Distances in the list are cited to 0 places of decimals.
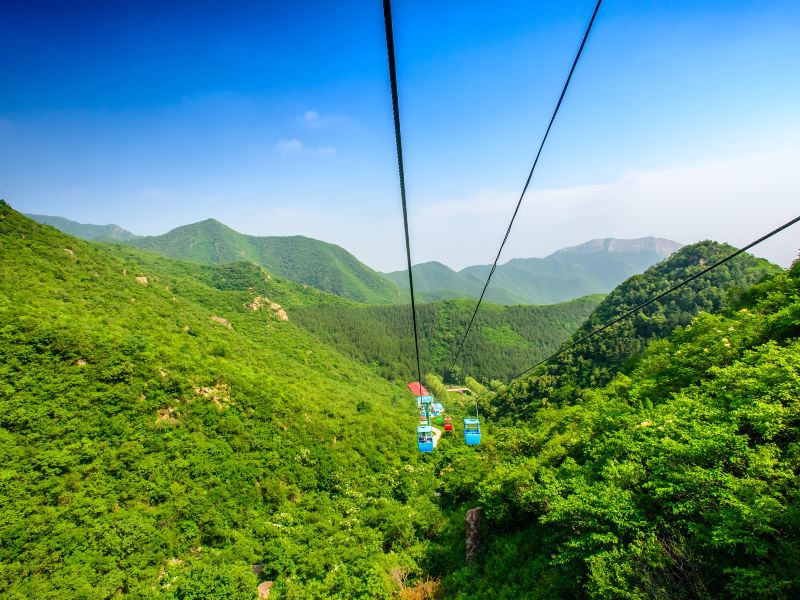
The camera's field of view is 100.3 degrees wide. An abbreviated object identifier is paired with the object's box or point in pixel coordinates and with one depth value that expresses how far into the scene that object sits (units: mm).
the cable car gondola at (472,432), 29734
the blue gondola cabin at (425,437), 27266
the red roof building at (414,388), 115250
